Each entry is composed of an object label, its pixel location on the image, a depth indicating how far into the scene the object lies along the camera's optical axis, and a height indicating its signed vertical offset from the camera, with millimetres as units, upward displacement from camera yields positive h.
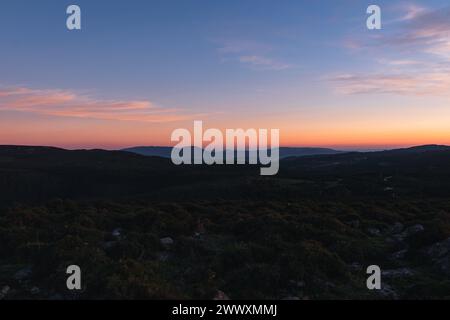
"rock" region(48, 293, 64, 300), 10133 -3784
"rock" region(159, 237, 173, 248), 14535 -3402
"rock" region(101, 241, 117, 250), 13832 -3413
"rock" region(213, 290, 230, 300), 9673 -3600
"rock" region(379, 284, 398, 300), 10250 -3795
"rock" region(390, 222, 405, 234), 18112 -3646
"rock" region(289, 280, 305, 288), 10766 -3659
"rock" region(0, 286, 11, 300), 10356 -3766
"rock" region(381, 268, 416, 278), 11911 -3759
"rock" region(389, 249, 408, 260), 13797 -3698
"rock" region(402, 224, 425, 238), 16509 -3433
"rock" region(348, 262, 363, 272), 12289 -3729
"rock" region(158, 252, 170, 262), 13240 -3617
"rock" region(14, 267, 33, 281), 11512 -3666
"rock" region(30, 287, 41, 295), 10562 -3772
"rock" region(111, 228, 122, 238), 15756 -3383
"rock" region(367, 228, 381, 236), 17516 -3651
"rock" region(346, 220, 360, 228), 18750 -3518
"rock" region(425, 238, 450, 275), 12266 -3498
